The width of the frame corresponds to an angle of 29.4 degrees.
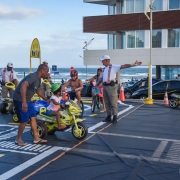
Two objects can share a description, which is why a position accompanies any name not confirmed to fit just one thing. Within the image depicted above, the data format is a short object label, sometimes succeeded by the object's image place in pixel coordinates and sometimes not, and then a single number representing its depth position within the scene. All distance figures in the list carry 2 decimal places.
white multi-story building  26.95
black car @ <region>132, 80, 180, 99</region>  18.81
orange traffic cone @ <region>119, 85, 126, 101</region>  16.56
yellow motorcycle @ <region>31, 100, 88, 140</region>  7.92
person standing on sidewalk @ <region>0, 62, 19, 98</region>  12.97
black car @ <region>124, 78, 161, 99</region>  22.59
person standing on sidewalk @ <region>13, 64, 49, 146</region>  7.10
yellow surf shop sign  16.62
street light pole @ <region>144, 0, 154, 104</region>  15.68
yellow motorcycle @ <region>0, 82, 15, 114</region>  11.97
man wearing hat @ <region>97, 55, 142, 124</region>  10.14
